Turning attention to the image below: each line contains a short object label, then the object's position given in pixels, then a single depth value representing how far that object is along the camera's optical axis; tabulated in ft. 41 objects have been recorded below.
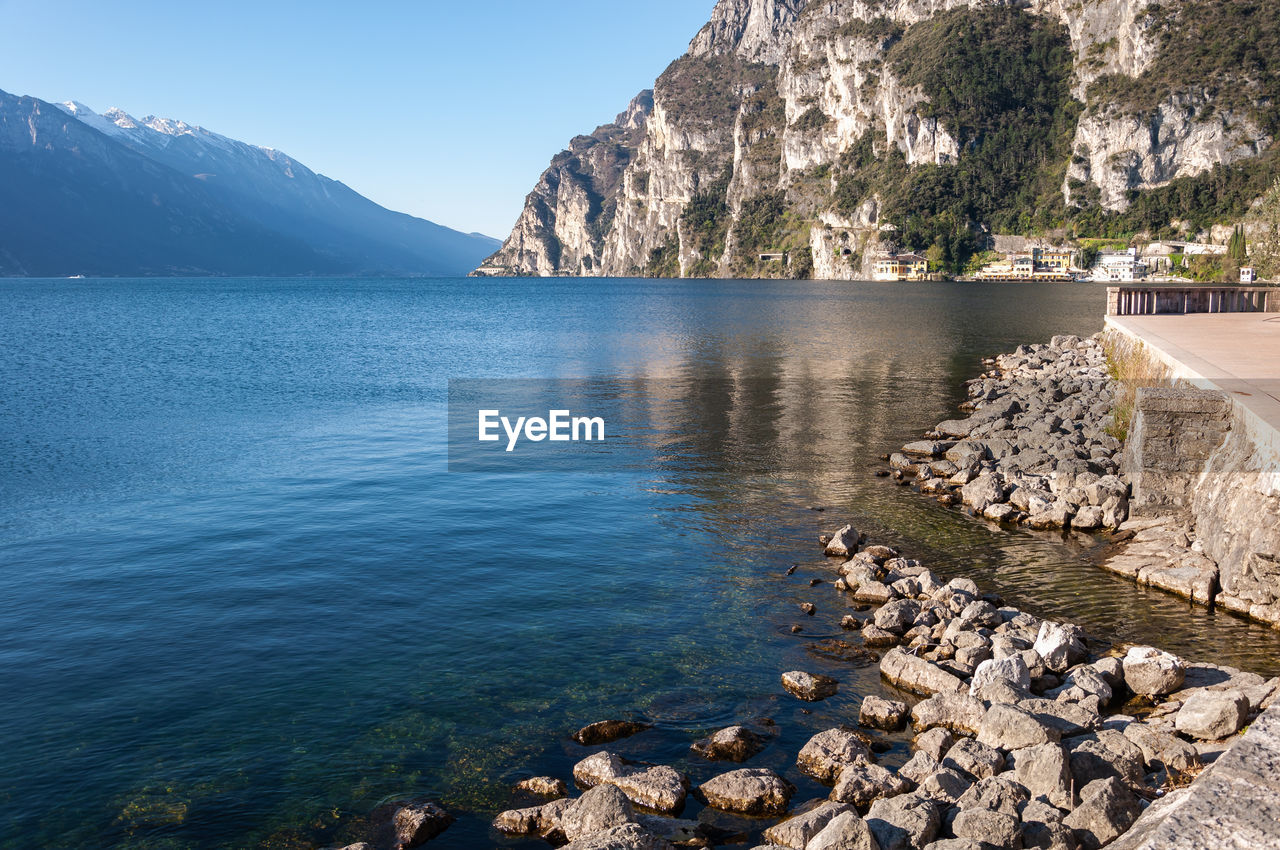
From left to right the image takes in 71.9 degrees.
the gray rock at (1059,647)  41.70
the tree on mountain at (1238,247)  308.75
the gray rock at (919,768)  31.94
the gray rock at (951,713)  36.63
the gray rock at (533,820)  30.99
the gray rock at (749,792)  31.99
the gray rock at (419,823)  30.86
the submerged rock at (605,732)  37.47
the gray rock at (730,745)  35.83
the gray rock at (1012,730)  33.42
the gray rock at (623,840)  26.55
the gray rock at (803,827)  28.50
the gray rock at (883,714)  37.81
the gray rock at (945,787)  29.55
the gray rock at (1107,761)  30.83
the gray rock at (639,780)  32.01
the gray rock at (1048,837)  26.53
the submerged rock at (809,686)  40.91
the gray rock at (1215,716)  34.04
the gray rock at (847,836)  26.25
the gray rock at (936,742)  33.76
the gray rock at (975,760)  31.91
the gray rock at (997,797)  28.94
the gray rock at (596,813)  29.55
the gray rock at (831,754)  34.06
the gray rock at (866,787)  31.32
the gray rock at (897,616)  46.93
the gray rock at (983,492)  70.28
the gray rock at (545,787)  33.32
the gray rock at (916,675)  40.27
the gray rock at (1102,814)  27.12
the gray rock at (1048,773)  29.27
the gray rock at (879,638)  46.24
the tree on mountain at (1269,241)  188.03
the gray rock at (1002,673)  39.24
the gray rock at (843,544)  60.64
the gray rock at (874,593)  51.90
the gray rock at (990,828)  26.71
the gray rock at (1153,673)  39.24
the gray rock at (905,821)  27.20
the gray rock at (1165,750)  31.81
